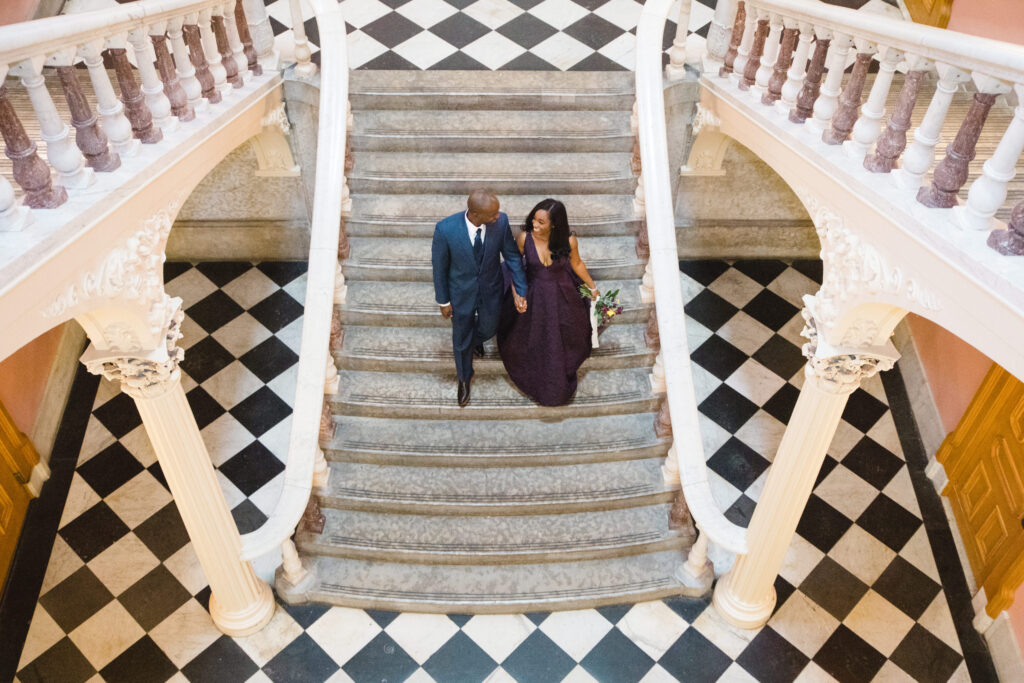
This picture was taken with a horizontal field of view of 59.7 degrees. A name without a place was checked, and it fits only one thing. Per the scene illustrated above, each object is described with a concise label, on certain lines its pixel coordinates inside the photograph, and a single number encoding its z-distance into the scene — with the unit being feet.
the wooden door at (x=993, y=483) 17.31
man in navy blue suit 15.38
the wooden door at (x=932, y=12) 20.29
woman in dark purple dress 15.90
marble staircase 18.25
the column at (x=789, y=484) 13.29
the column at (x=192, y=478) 12.91
